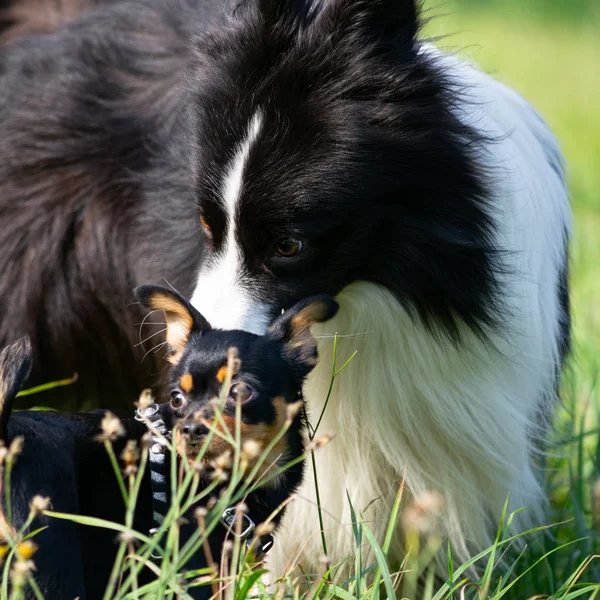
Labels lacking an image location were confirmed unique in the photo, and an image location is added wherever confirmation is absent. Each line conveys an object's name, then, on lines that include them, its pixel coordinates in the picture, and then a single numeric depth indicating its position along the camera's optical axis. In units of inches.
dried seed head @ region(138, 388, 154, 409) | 196.5
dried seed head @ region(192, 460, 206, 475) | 190.1
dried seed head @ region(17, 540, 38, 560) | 179.4
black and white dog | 250.2
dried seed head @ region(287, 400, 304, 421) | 195.9
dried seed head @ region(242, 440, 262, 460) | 189.3
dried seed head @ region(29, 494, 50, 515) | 184.4
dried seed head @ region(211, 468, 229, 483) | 190.5
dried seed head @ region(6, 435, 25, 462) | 178.2
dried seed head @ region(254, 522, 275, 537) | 199.5
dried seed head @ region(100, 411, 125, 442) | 184.2
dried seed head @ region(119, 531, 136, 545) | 179.3
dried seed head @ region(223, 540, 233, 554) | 204.5
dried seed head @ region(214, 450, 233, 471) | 191.5
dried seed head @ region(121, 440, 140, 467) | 192.4
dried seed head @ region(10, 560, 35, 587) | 169.9
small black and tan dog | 214.2
